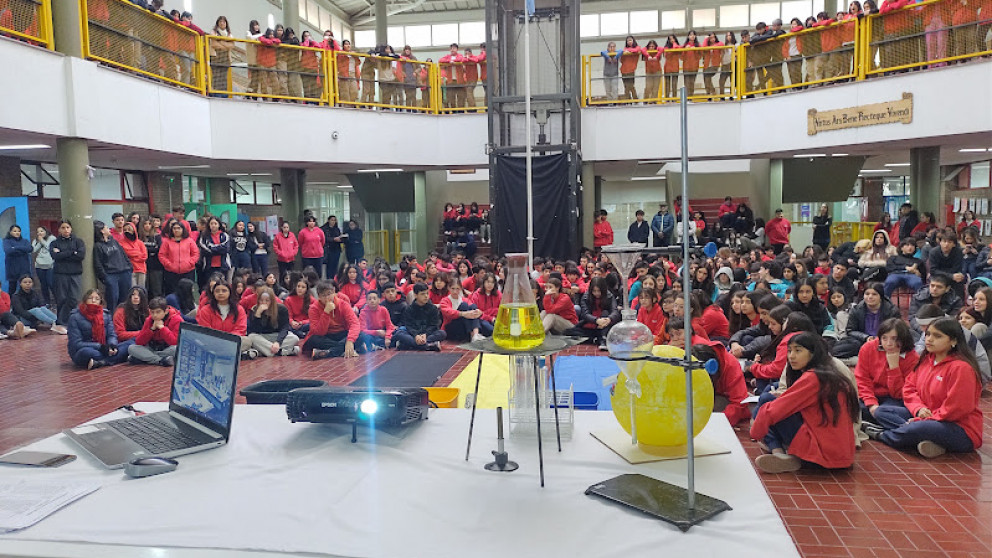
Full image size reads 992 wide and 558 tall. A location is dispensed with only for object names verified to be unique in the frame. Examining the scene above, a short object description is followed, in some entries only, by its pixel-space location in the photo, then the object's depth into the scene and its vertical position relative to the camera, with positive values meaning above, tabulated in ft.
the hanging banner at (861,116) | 38.42 +5.24
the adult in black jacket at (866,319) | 22.90 -3.48
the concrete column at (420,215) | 57.36 +0.63
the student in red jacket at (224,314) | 26.27 -3.12
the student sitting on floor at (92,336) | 25.57 -3.73
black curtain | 41.60 +0.82
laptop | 7.70 -2.15
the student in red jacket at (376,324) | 28.73 -4.02
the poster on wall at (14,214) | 38.83 +1.11
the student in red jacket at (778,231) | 48.57 -1.26
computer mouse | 7.00 -2.29
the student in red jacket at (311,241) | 45.73 -0.94
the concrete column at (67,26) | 30.68 +8.77
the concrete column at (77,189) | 31.94 +1.93
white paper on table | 6.02 -2.35
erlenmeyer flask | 6.92 -0.92
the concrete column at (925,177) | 43.93 +1.90
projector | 7.72 -1.93
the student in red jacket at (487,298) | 30.45 -3.28
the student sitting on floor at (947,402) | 14.89 -4.03
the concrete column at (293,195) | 52.16 +2.29
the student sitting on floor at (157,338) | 25.85 -3.89
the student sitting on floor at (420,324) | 28.58 -4.06
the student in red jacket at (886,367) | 17.04 -3.78
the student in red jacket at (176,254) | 35.94 -1.22
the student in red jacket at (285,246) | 43.68 -1.14
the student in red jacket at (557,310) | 28.05 -3.59
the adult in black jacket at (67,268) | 31.60 -1.55
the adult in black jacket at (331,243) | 48.91 -1.18
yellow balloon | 7.23 -1.91
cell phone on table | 7.38 -2.31
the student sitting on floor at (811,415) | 13.61 -3.90
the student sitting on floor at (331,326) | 27.30 -3.83
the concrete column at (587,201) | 48.73 +1.15
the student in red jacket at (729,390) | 17.04 -4.15
